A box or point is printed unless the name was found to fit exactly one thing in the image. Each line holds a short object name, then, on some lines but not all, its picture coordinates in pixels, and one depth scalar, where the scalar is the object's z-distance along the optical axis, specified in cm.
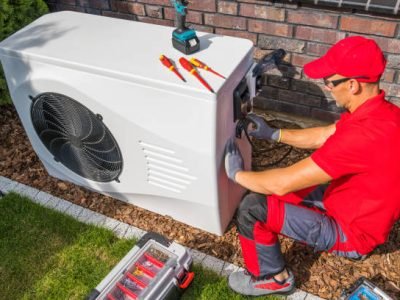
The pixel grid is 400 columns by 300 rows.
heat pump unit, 205
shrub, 323
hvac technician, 177
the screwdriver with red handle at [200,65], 203
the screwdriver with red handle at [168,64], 201
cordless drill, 213
